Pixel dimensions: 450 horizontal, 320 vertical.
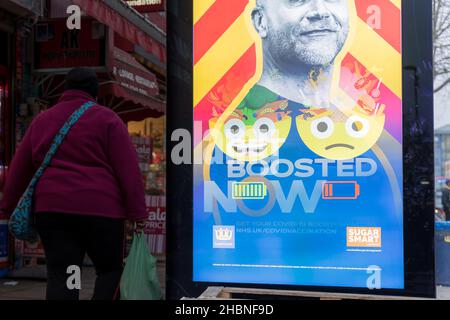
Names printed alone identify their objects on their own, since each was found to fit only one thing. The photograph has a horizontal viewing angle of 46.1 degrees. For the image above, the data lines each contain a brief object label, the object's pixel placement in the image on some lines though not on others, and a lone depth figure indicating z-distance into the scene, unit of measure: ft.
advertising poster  11.27
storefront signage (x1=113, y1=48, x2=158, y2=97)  24.20
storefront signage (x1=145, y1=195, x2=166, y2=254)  26.25
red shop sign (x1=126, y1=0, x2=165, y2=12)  26.48
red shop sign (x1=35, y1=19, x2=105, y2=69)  22.44
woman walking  9.70
